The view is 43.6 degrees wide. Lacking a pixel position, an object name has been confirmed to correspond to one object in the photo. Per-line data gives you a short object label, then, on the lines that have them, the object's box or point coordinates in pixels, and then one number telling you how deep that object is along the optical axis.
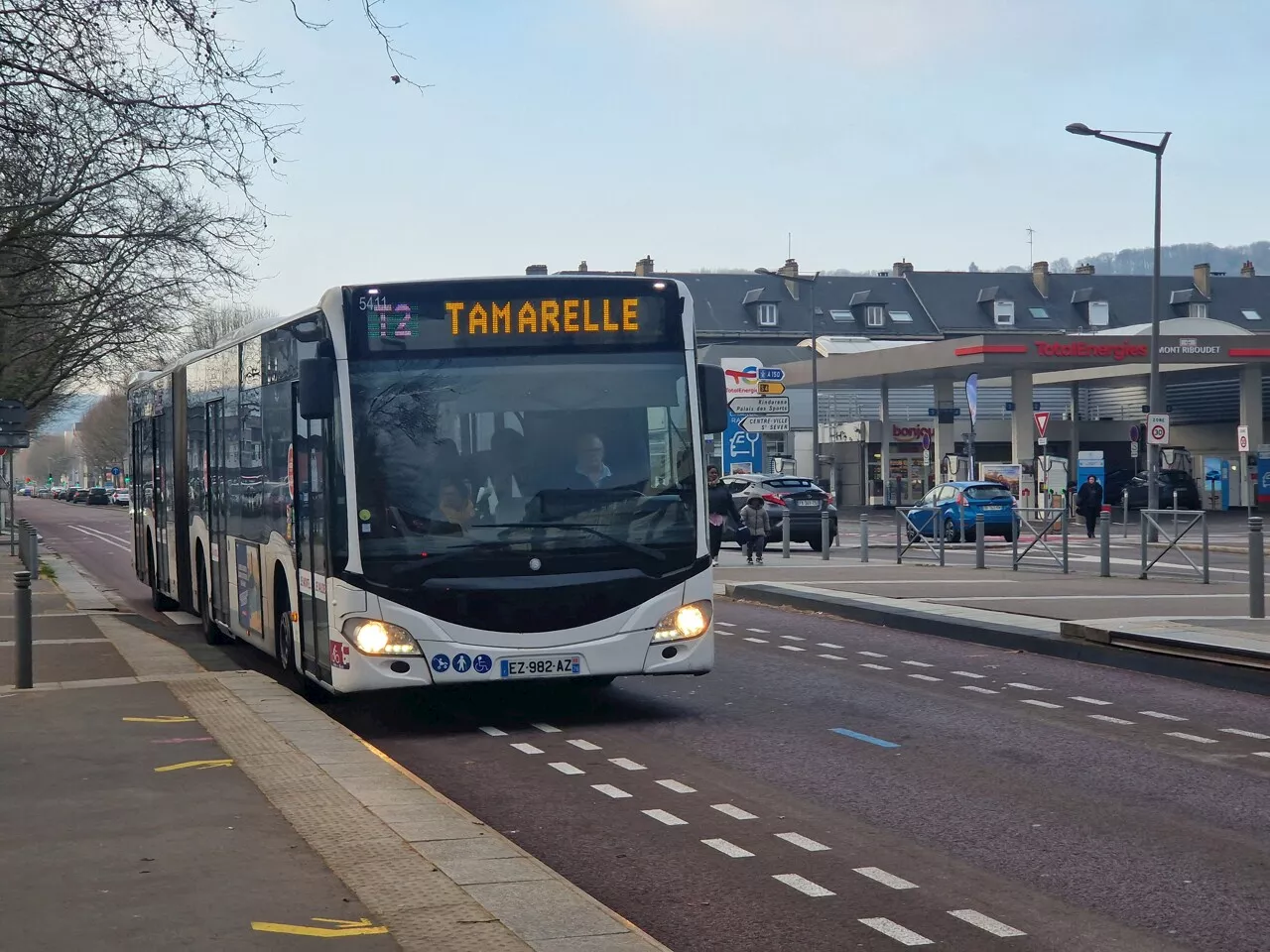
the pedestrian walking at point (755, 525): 30.00
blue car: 35.72
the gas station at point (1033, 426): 48.78
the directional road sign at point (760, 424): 33.88
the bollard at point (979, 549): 25.88
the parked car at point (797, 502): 35.47
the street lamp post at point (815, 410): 51.47
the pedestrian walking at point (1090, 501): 39.22
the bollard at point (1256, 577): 15.91
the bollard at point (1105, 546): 23.42
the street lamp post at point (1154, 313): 33.25
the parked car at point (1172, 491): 54.88
